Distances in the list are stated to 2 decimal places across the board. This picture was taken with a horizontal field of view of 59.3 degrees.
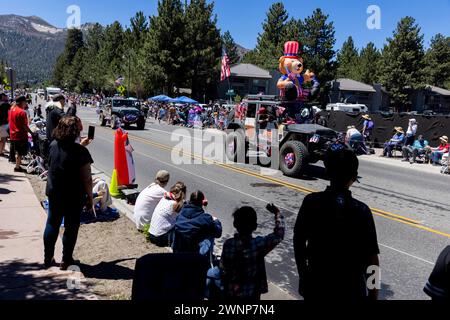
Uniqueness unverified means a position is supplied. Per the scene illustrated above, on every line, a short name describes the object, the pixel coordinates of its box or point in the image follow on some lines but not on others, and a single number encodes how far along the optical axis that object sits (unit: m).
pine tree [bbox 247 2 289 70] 75.38
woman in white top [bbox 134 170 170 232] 6.37
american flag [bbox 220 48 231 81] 27.73
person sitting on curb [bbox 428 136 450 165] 16.45
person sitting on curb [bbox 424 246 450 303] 2.35
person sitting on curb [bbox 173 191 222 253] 4.68
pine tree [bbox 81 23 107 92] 80.81
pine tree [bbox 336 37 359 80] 81.47
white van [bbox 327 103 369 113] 39.72
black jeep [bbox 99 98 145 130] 25.94
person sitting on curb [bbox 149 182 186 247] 5.80
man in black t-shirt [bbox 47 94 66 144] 7.86
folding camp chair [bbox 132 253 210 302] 2.85
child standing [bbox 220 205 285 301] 3.52
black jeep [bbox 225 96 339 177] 11.63
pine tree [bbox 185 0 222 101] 56.12
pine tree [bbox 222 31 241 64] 93.75
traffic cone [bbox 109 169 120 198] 8.62
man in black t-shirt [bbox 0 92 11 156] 11.70
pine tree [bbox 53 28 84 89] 129.12
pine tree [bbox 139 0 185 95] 54.09
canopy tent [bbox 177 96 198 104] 41.03
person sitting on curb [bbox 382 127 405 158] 18.64
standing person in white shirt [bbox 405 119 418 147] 18.25
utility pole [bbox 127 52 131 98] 60.03
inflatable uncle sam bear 13.42
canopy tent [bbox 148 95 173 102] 41.66
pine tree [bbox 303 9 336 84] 61.15
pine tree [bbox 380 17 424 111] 55.99
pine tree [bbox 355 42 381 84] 77.50
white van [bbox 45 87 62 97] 74.46
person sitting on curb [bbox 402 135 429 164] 17.28
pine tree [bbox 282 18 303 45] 61.53
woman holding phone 4.62
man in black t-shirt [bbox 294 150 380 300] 2.58
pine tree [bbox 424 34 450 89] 77.11
